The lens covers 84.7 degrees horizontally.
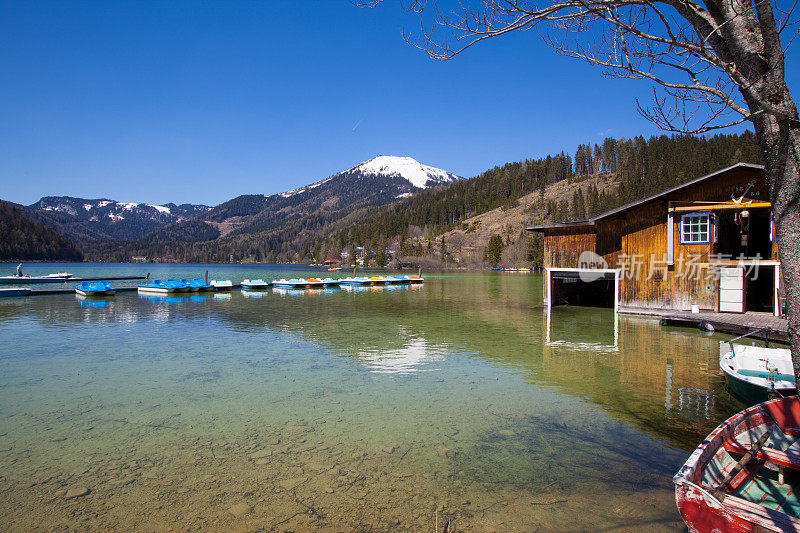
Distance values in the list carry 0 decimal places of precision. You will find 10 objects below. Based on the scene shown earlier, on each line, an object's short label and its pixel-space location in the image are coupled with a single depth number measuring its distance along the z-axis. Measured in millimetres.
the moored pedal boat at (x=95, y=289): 38906
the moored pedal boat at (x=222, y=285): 48969
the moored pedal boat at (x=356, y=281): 57856
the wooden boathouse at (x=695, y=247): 21859
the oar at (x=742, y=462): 4703
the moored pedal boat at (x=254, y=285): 51281
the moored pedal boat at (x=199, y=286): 46138
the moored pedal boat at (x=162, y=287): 43900
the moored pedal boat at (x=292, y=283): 53484
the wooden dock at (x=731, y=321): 16756
